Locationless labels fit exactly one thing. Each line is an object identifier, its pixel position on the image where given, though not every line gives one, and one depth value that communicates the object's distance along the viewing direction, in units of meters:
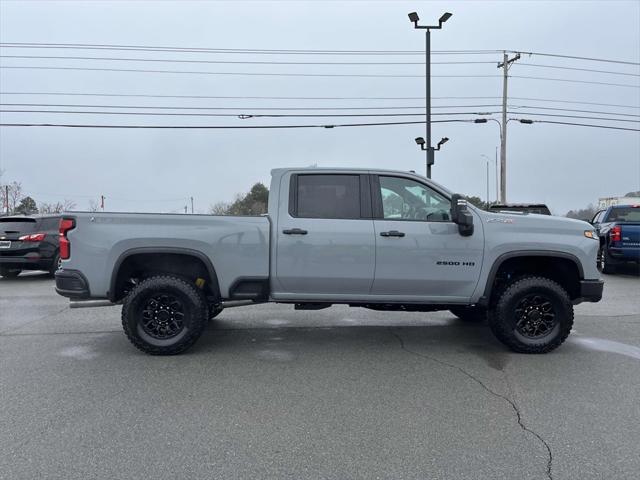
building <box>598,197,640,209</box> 46.04
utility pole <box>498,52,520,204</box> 31.06
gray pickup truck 5.41
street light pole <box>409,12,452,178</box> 16.86
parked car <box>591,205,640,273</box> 11.86
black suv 12.19
